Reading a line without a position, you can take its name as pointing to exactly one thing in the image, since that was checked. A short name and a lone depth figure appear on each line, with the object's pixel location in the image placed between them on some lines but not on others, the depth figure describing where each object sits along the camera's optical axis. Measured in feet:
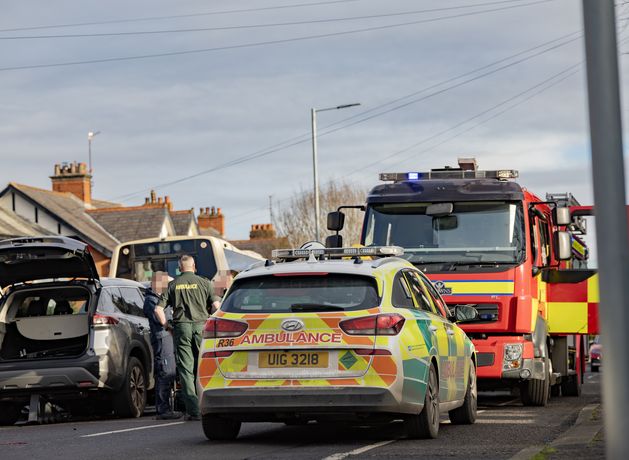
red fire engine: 52.54
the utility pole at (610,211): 19.07
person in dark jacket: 52.19
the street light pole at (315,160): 155.74
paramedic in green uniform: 50.31
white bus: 84.64
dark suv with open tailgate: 52.44
